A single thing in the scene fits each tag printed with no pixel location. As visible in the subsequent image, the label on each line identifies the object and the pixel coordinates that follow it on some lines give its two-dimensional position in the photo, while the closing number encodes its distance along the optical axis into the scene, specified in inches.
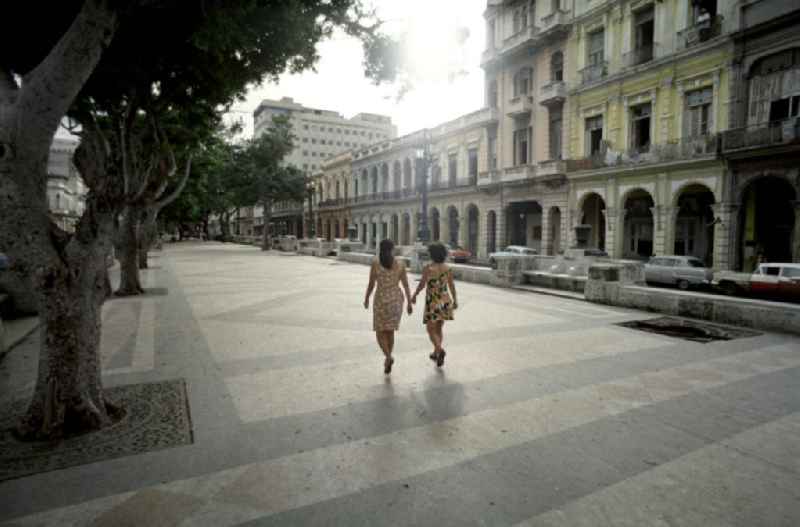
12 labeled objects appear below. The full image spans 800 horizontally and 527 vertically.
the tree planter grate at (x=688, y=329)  308.7
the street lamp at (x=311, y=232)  2405.3
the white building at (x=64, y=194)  1483.1
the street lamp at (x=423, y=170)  848.9
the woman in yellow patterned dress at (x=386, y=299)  223.0
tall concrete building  3595.0
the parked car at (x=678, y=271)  631.2
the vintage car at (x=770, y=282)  497.0
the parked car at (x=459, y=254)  1133.6
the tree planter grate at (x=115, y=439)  140.3
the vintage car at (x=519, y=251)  1000.9
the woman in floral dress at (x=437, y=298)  235.9
